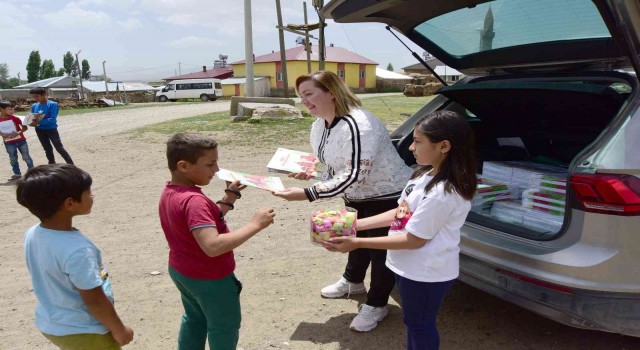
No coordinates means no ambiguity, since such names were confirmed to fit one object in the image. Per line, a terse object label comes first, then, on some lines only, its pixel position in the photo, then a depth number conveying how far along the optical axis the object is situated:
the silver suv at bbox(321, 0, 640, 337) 2.08
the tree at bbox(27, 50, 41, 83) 86.56
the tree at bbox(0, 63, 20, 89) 107.77
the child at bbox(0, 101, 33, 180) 7.98
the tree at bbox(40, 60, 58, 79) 91.06
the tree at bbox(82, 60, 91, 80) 104.93
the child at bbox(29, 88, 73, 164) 8.37
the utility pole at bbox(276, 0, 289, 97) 23.33
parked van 42.88
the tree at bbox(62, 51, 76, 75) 106.50
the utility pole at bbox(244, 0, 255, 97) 20.02
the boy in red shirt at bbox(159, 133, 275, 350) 1.97
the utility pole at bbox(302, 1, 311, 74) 18.93
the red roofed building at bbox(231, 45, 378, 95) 47.44
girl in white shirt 2.02
